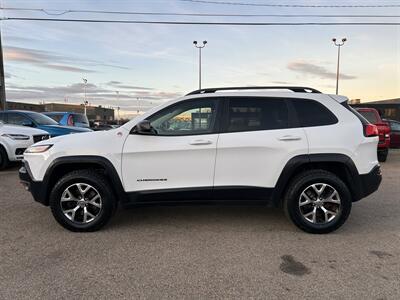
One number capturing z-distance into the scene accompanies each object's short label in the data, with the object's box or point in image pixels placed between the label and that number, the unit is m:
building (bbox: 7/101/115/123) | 66.44
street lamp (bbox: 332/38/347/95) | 34.78
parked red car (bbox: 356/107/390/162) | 10.88
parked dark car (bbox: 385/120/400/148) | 13.67
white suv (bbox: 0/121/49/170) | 9.48
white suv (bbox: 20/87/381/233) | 4.62
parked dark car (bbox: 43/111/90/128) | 14.06
